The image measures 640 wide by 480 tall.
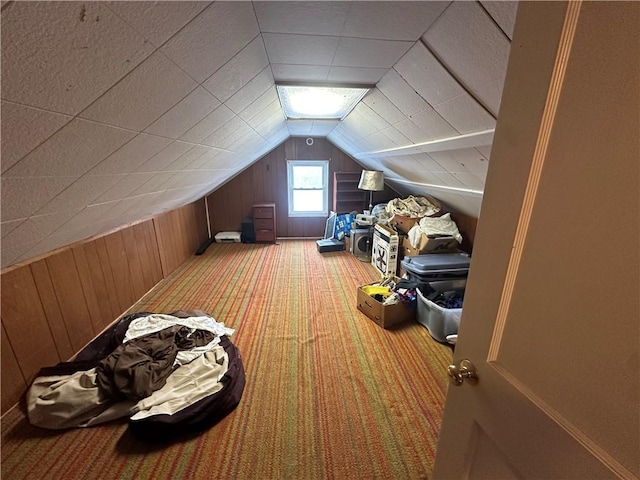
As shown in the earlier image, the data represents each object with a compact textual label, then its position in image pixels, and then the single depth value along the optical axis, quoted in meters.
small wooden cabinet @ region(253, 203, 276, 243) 4.71
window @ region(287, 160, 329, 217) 5.04
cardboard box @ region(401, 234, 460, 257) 2.79
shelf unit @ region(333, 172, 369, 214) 4.90
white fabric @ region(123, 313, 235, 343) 1.99
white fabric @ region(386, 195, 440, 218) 3.25
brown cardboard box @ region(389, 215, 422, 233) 3.19
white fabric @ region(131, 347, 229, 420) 1.49
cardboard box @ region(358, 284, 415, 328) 2.36
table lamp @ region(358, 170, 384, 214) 3.93
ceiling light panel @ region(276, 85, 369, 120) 1.93
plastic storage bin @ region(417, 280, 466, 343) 2.08
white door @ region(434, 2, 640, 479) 0.40
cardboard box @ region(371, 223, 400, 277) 3.24
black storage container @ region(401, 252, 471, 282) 2.48
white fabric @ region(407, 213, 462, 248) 2.84
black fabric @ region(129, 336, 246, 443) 1.41
